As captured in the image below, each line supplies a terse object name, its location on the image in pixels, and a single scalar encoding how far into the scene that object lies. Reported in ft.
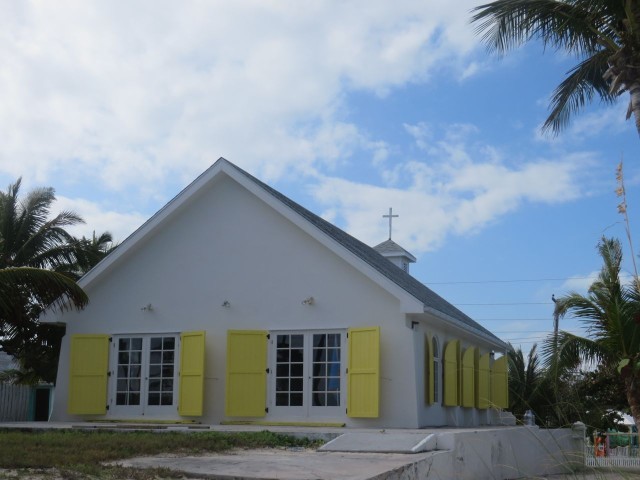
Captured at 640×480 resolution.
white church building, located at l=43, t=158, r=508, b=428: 51.49
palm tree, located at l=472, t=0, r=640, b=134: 37.76
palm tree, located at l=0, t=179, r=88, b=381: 55.67
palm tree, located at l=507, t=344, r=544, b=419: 99.86
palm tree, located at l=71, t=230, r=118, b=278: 78.43
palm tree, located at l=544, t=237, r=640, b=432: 52.47
